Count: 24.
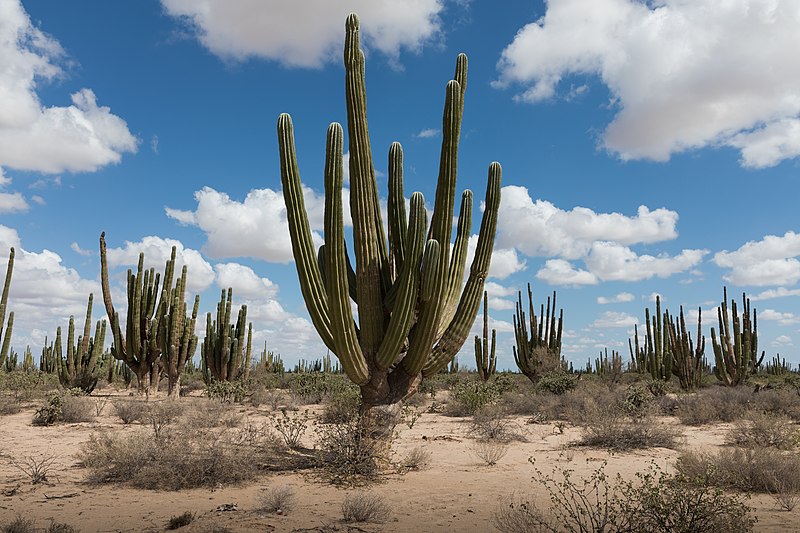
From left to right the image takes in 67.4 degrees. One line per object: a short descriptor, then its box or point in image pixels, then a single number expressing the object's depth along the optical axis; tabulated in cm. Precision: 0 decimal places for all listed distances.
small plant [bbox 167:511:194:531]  578
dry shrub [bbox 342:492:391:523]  605
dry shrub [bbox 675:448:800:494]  746
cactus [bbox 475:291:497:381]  2633
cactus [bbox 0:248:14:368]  1734
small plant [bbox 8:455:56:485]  777
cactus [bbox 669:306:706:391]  2423
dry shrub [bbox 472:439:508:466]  951
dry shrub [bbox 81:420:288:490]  765
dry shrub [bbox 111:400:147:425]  1387
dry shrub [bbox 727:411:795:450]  1034
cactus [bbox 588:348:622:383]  3056
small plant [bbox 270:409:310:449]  908
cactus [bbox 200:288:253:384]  1980
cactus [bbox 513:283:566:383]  2516
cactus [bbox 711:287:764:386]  2408
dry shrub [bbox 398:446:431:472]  888
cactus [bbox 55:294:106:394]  2016
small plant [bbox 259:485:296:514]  638
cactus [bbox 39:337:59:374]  3176
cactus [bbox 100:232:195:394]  1856
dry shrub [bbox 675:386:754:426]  1463
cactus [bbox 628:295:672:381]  2523
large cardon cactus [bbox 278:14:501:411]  813
